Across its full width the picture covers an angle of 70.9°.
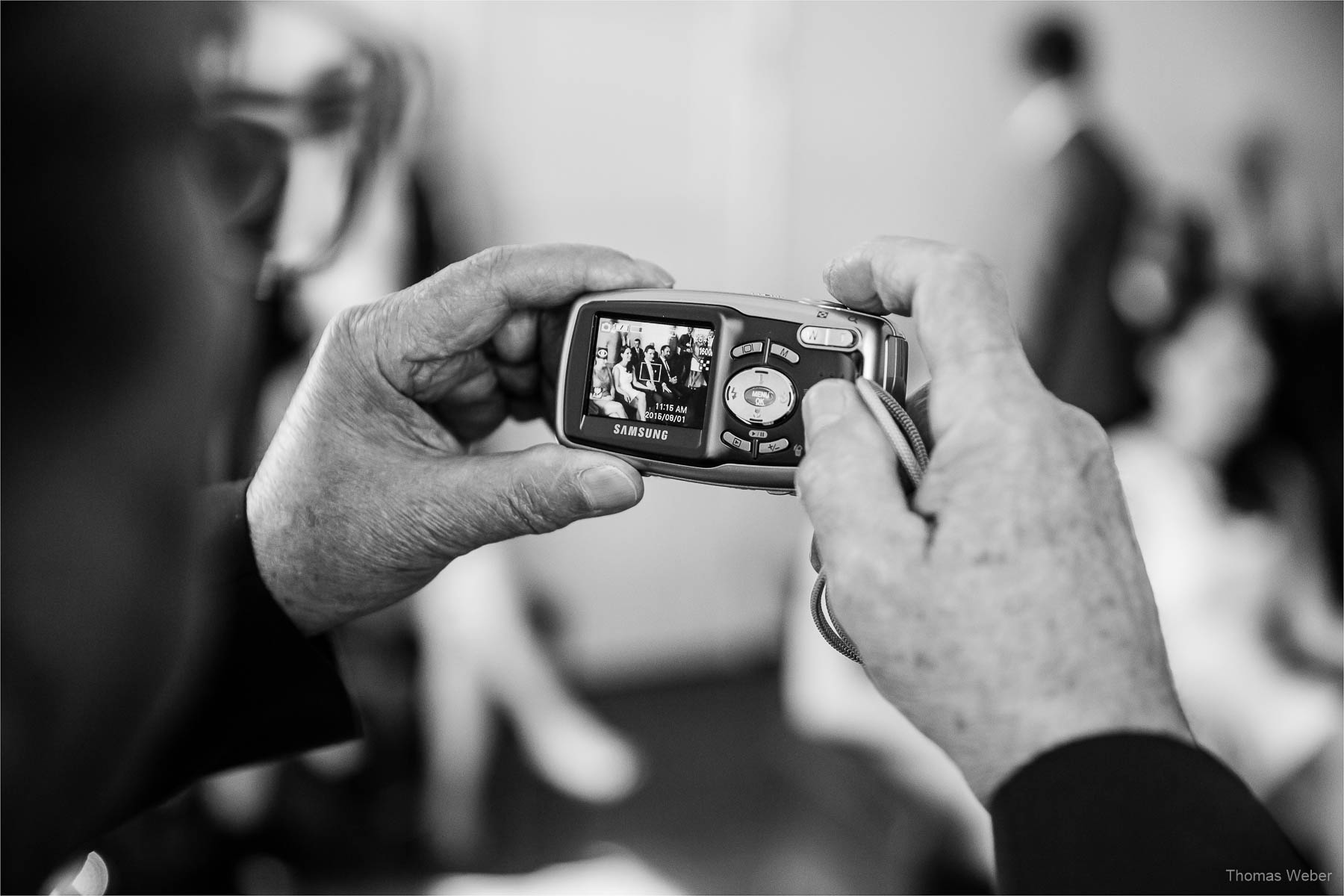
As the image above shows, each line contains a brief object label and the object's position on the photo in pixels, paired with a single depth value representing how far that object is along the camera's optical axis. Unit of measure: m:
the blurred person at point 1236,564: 1.83
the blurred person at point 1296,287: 2.51
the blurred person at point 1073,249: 2.51
